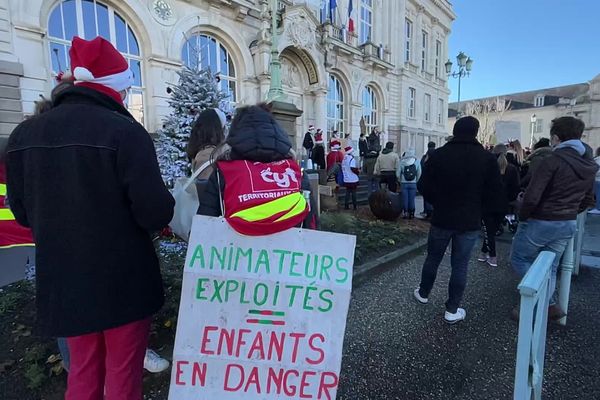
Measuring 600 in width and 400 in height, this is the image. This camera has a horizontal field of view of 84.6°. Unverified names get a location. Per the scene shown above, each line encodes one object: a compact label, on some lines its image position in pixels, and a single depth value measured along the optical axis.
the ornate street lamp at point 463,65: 18.09
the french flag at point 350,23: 18.59
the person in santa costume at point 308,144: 13.86
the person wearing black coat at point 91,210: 1.39
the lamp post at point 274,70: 9.51
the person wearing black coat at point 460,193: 3.13
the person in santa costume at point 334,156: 10.07
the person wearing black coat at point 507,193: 5.01
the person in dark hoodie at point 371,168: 9.74
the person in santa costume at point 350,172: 8.72
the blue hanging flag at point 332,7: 17.41
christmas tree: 5.93
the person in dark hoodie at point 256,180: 1.62
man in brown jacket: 2.96
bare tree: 42.58
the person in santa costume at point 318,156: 12.16
